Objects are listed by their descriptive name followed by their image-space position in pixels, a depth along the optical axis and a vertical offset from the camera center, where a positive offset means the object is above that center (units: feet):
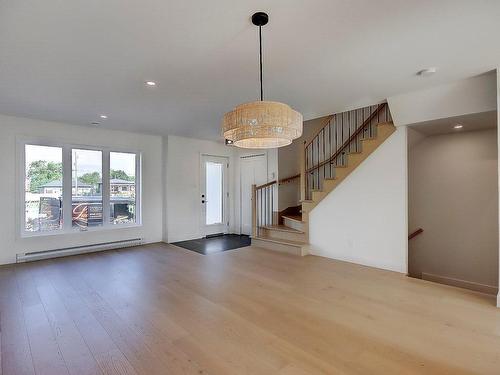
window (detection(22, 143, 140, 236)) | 16.24 +0.11
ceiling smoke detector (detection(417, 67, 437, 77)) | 9.73 +4.37
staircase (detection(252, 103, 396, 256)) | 15.58 +1.06
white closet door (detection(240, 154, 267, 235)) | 22.95 +0.90
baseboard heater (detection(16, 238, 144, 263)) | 15.75 -3.97
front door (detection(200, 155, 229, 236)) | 23.16 -0.53
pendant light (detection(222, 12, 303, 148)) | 6.74 +1.79
